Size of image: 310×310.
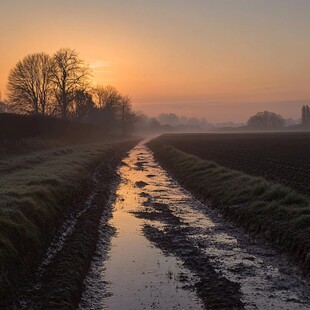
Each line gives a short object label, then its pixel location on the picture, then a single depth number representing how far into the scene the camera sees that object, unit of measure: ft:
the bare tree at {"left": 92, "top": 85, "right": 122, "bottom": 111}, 385.87
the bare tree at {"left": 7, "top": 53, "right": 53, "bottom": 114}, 242.78
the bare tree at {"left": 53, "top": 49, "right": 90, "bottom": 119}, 250.57
